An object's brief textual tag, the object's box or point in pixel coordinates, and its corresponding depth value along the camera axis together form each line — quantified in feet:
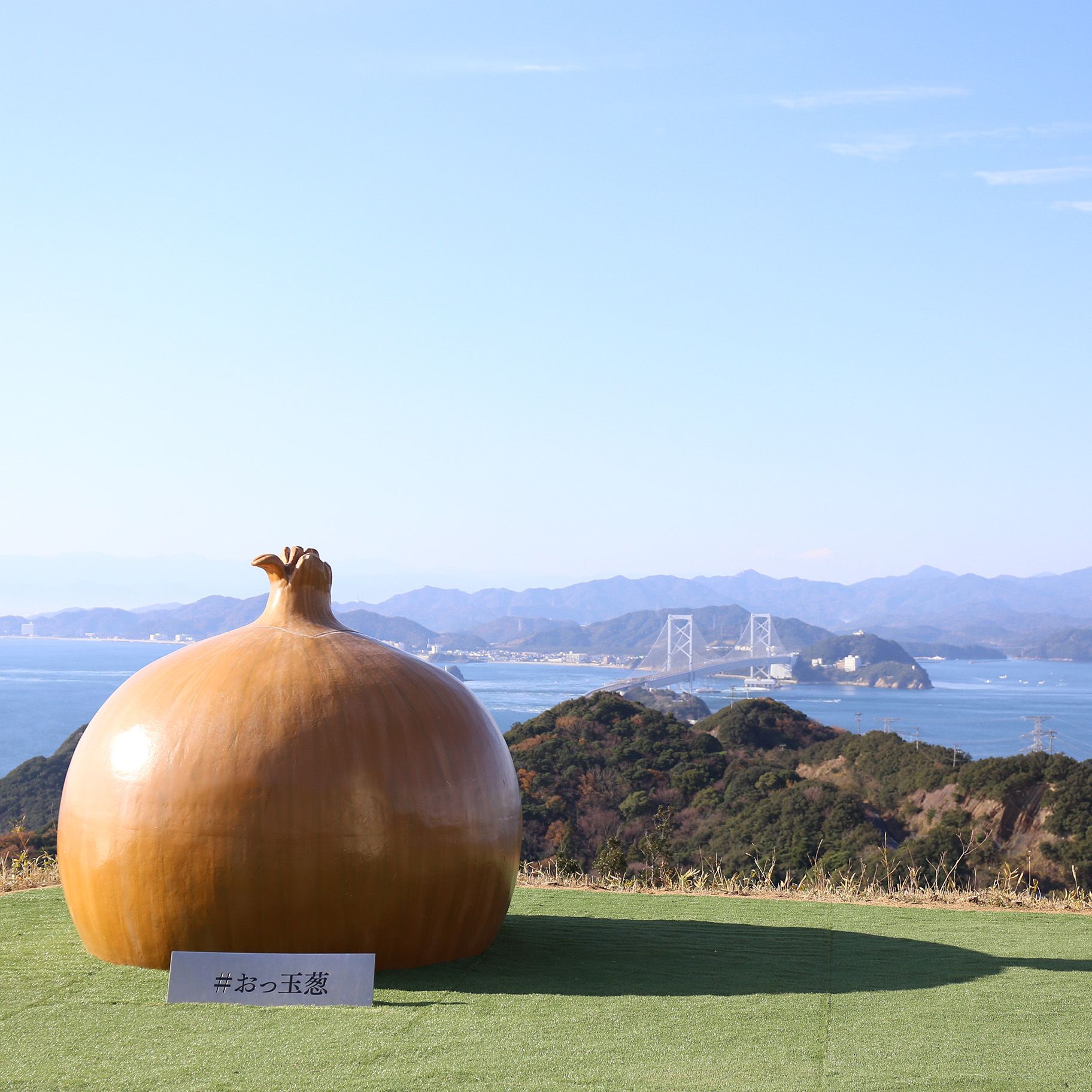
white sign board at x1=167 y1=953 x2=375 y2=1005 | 27.84
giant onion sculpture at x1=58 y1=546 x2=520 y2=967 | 28.84
